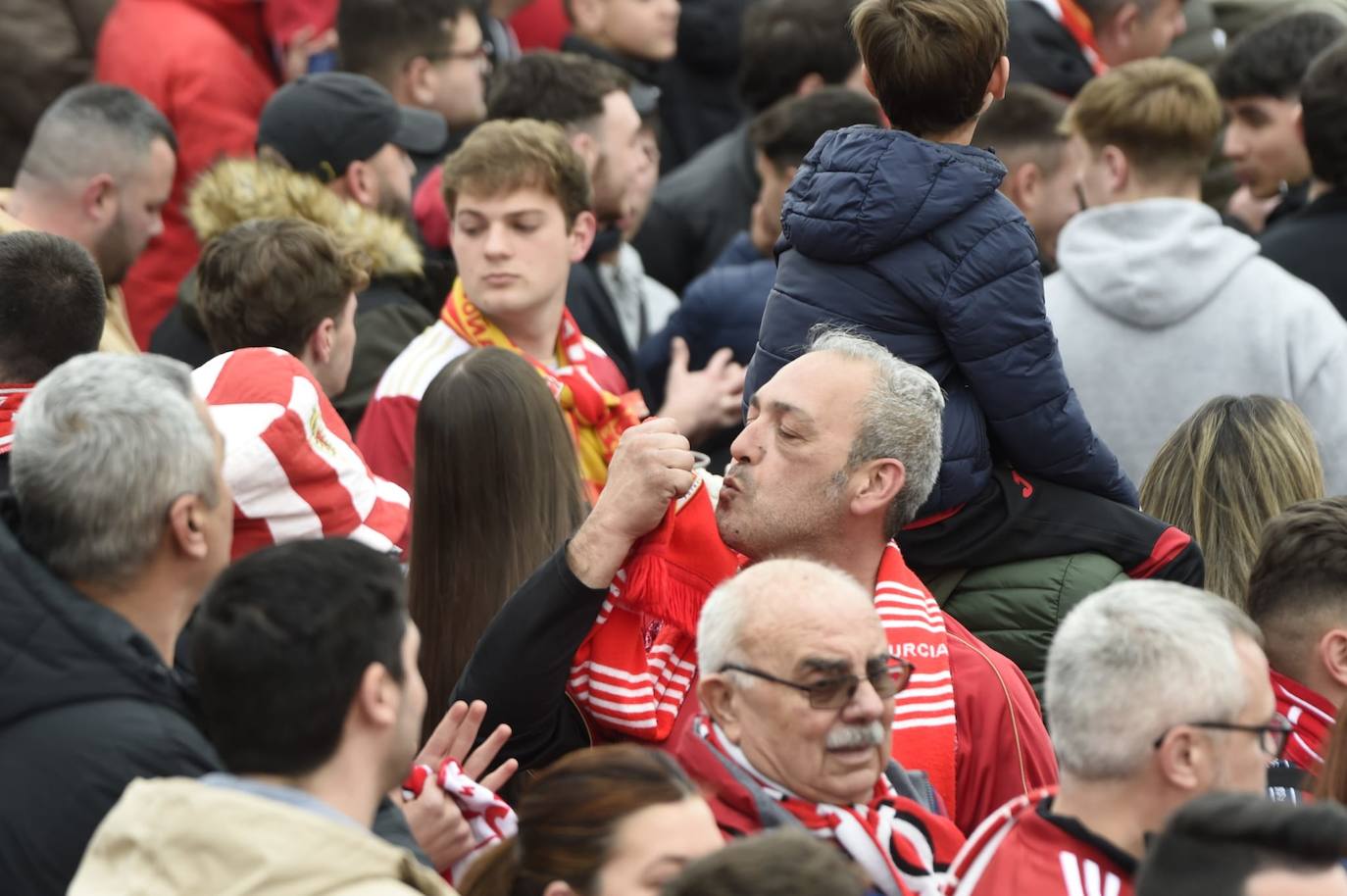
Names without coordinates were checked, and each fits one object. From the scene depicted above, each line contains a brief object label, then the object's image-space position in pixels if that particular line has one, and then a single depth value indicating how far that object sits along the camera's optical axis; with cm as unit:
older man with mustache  709
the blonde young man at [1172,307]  1202
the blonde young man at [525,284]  1192
